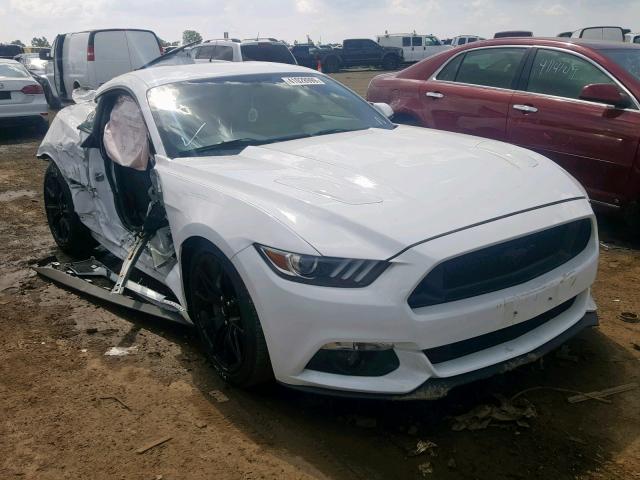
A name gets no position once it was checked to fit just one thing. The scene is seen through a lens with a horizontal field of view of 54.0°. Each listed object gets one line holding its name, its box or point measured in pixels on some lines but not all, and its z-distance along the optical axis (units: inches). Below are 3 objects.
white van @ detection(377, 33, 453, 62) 1392.7
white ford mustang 99.8
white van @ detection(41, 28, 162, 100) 558.3
